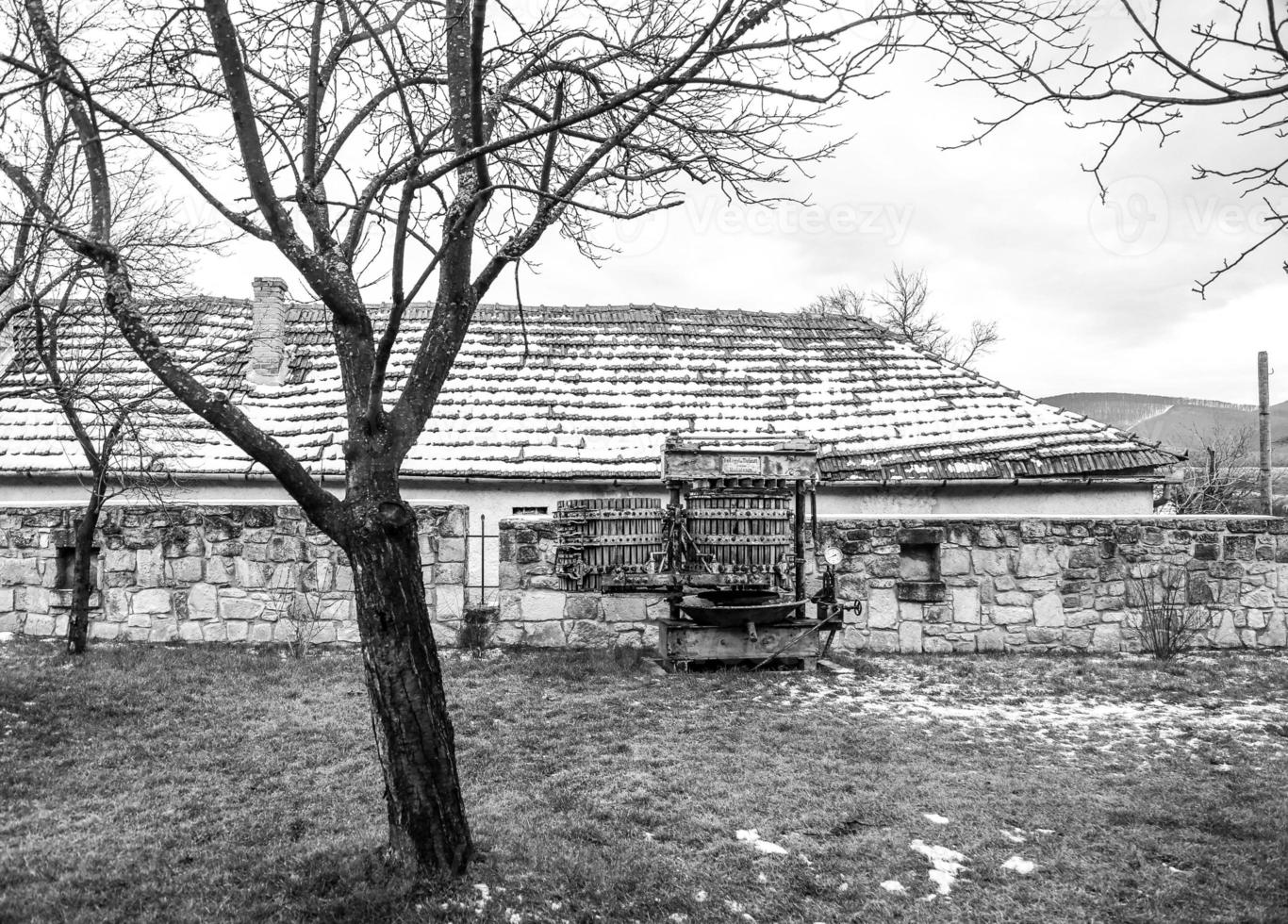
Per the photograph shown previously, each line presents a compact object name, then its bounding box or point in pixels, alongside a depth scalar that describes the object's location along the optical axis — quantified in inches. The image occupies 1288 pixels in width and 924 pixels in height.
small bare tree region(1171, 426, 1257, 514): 858.8
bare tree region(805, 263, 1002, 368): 1229.1
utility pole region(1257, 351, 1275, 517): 735.1
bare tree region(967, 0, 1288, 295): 114.6
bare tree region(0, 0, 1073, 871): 149.6
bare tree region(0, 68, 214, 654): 256.4
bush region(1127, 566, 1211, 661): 344.2
